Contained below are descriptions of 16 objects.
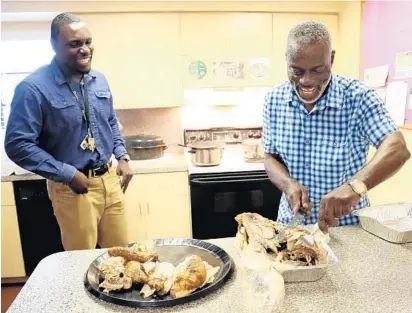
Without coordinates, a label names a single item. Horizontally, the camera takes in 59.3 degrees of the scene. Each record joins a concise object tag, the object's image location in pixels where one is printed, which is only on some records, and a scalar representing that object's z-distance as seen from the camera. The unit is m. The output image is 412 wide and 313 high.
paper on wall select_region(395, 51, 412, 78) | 2.10
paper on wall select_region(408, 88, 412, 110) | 2.11
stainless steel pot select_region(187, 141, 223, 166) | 2.67
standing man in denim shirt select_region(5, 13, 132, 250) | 1.69
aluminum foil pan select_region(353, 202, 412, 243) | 1.17
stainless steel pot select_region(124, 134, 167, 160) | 2.88
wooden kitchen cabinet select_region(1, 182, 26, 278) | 2.65
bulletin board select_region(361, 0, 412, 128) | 2.12
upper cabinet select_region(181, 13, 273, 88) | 2.82
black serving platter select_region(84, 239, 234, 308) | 0.88
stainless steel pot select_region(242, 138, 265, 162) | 2.79
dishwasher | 2.64
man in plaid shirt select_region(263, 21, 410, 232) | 1.13
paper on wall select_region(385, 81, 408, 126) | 2.17
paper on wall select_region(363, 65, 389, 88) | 2.34
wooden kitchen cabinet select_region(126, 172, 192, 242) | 2.71
